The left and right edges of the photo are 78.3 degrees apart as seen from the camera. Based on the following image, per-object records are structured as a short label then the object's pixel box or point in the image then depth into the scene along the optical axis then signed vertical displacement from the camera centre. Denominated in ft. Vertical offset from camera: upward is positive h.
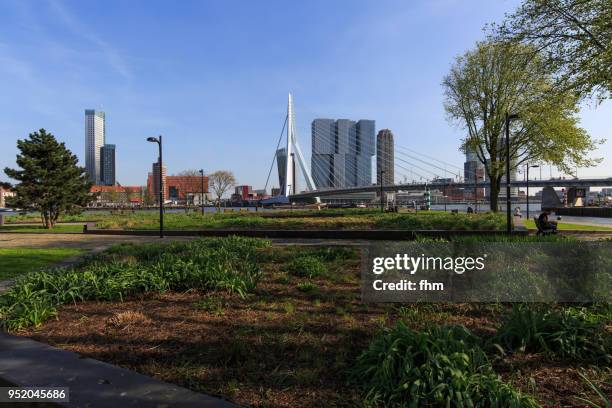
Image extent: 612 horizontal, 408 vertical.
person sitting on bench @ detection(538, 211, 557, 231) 46.71 -2.58
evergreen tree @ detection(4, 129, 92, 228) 93.09 +7.30
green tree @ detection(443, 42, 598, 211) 91.40 +21.61
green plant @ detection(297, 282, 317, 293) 19.93 -4.49
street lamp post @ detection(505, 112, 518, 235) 57.16 +0.99
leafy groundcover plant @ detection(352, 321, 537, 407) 8.32 -4.20
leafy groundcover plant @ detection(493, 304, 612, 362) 10.94 -4.08
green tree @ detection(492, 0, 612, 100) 41.39 +19.55
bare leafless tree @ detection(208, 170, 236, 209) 289.12 +19.12
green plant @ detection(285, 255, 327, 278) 23.66 -4.14
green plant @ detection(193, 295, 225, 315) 16.55 -4.58
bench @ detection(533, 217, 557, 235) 45.33 -3.63
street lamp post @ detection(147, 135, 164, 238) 69.22 +9.56
